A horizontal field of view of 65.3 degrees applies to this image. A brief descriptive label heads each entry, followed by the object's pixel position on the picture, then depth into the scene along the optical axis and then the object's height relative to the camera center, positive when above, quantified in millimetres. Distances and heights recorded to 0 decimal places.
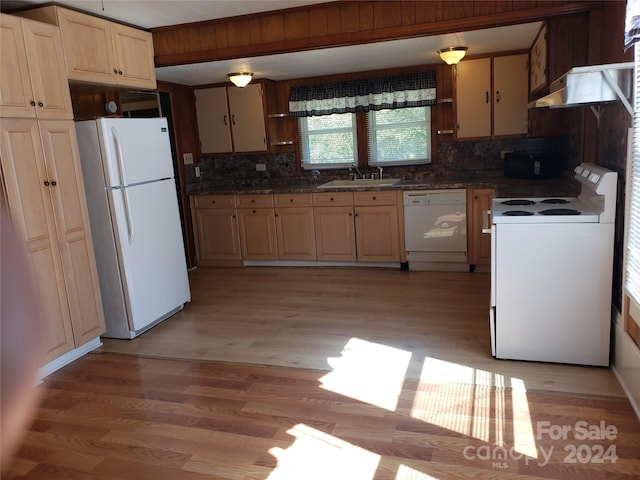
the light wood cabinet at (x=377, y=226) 4930 -803
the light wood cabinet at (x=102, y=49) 3141 +780
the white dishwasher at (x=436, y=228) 4680 -829
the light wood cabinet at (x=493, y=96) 4680 +379
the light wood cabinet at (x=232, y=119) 5574 +404
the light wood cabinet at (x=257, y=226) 5359 -786
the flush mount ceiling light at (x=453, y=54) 4133 +691
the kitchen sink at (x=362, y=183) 5088 -392
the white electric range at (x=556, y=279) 2658 -796
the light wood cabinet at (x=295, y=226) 5227 -792
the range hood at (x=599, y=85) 2324 +202
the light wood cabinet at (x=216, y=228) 5492 -794
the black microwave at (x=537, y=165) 4398 -281
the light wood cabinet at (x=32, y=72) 2756 +557
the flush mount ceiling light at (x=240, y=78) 4746 +709
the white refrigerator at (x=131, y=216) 3396 -387
